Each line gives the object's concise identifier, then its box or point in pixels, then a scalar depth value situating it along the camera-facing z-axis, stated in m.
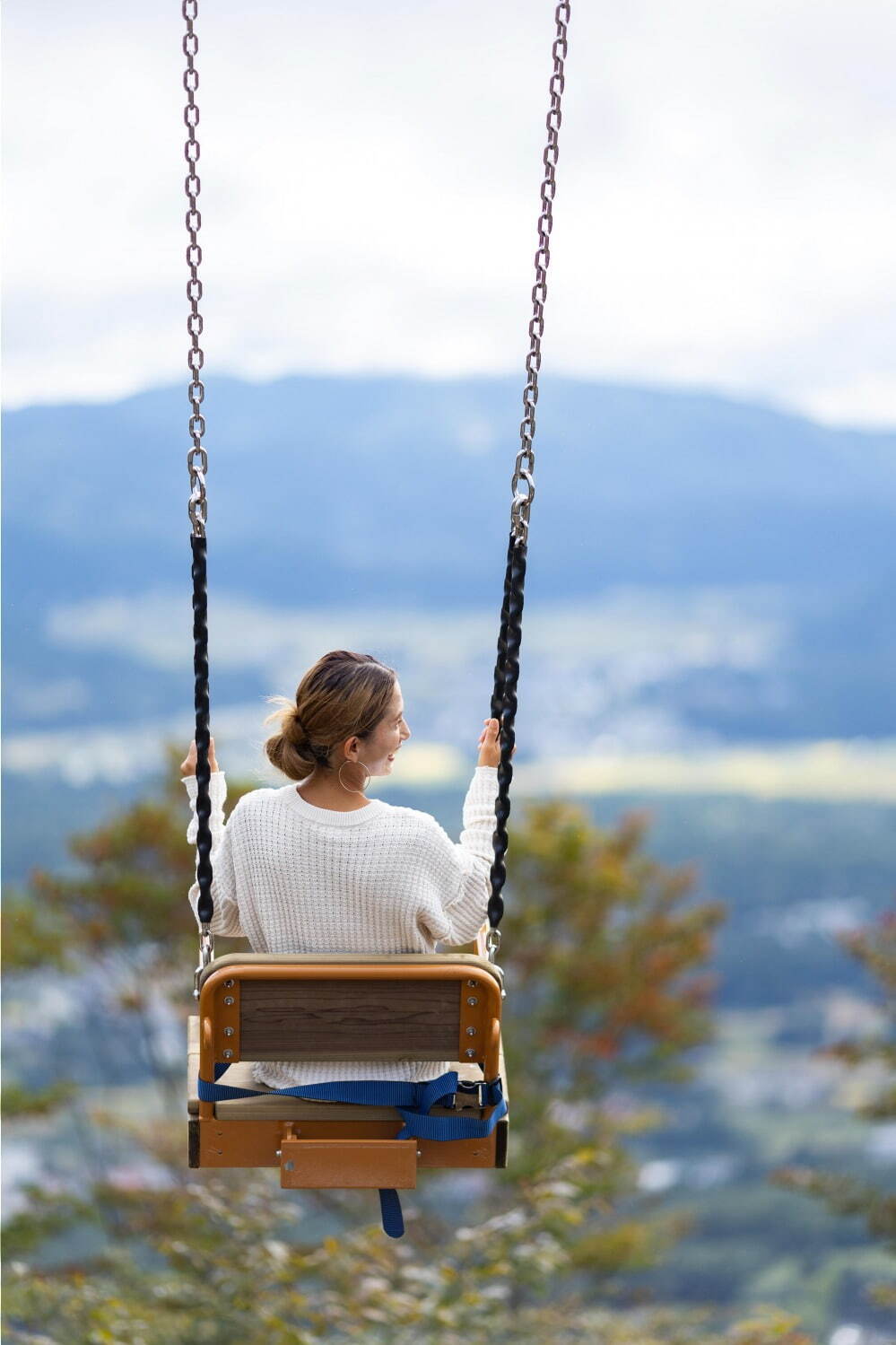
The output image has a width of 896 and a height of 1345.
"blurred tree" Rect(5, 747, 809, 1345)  16.58
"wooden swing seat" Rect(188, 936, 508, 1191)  4.57
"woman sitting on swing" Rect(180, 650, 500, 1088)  4.67
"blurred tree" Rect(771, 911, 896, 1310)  17.30
